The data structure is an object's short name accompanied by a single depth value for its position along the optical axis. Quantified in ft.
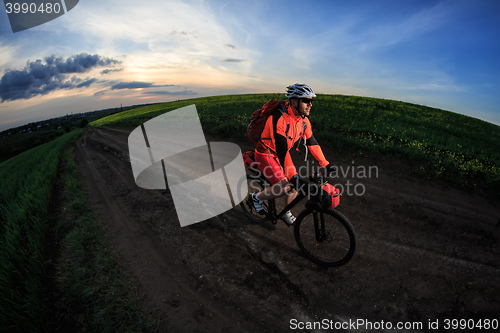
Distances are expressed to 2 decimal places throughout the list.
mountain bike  10.12
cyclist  10.82
